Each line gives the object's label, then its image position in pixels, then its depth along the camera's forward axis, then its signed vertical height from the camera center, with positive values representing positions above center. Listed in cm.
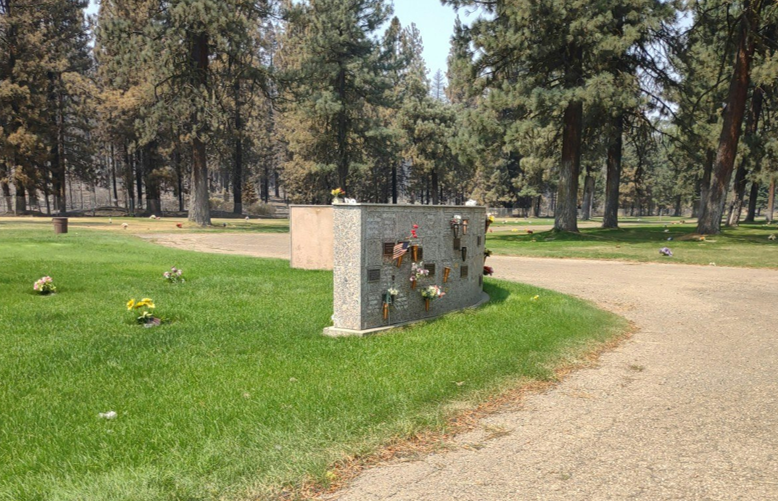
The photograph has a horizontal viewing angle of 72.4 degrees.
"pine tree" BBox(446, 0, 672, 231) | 2112 +602
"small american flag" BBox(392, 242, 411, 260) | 695 -70
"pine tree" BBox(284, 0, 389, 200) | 4116 +892
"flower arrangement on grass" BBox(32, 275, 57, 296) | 882 -154
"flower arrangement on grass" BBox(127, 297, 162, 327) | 721 -160
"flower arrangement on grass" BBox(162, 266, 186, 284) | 1054 -160
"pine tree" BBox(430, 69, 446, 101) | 15858 +3342
